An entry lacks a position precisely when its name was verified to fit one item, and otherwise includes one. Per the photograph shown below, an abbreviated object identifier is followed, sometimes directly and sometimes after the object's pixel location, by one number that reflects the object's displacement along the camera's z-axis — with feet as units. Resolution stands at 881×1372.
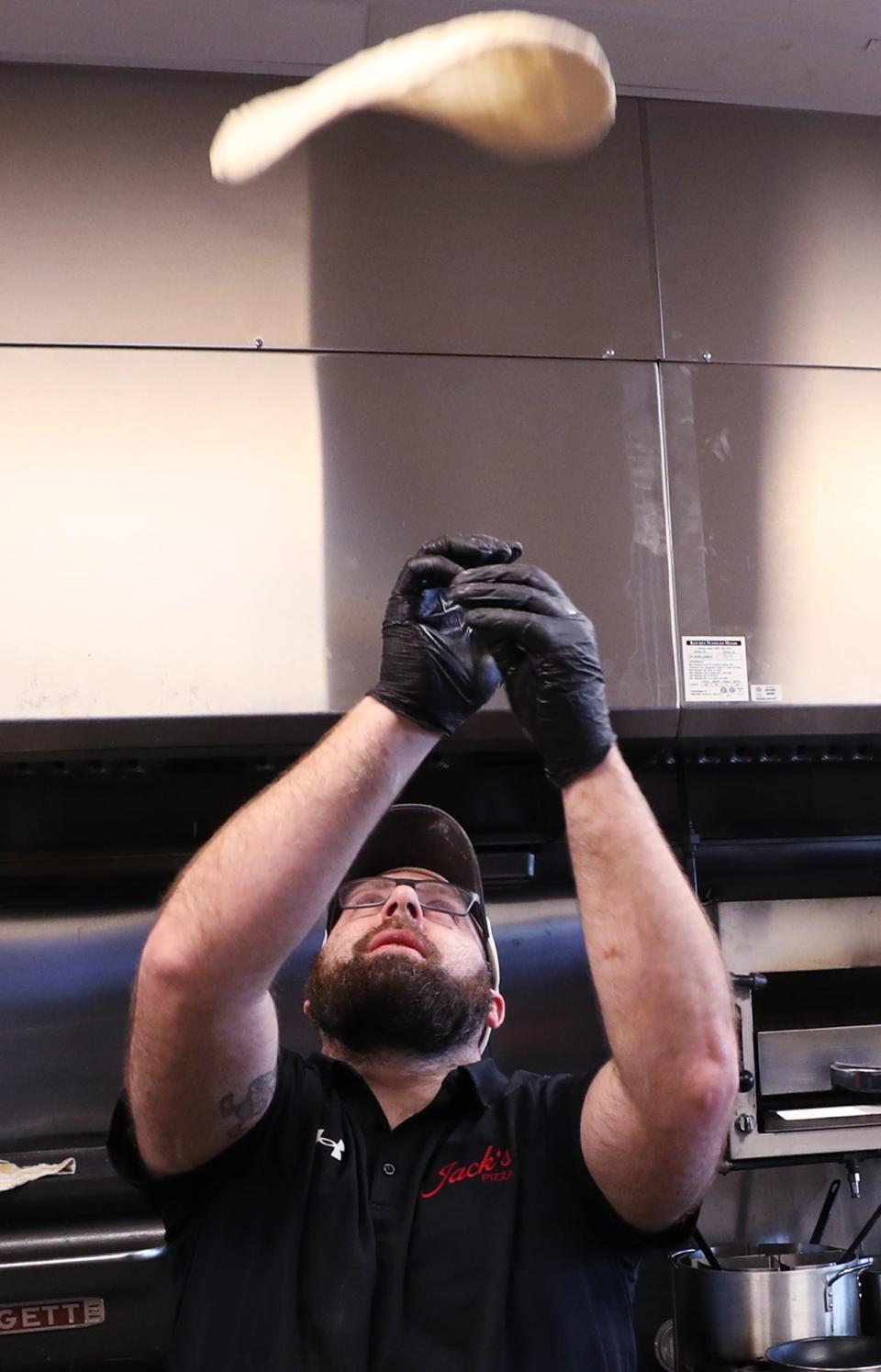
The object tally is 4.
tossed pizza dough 4.27
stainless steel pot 5.65
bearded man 3.67
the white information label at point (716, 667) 6.40
